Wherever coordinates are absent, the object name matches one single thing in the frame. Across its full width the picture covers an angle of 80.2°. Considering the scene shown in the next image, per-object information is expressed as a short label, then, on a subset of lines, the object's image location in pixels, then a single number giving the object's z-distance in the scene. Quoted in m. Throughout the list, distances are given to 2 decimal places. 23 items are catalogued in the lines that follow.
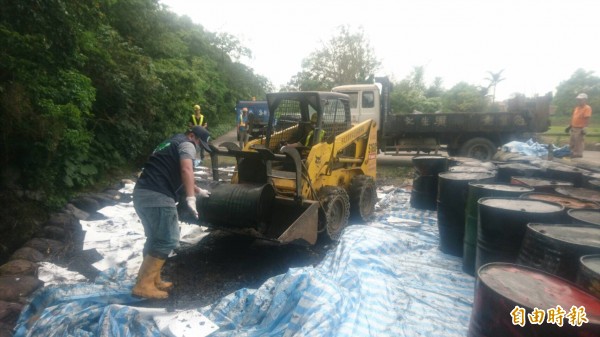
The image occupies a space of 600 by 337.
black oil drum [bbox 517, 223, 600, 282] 2.20
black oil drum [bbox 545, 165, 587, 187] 4.59
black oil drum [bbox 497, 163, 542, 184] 4.75
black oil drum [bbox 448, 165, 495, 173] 4.85
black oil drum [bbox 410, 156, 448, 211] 5.75
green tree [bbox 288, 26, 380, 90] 25.95
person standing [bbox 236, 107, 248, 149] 14.77
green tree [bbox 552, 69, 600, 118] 32.81
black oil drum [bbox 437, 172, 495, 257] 4.02
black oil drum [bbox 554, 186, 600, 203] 3.64
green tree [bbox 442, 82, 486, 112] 22.81
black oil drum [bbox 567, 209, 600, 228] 2.69
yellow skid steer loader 4.25
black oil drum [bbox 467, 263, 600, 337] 1.57
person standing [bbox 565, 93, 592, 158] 9.64
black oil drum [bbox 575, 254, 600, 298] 1.85
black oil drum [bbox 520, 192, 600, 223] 3.33
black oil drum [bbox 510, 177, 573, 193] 4.01
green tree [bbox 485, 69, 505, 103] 33.62
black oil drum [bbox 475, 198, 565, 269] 2.82
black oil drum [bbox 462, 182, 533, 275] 3.49
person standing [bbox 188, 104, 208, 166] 9.91
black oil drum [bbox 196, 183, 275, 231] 4.19
